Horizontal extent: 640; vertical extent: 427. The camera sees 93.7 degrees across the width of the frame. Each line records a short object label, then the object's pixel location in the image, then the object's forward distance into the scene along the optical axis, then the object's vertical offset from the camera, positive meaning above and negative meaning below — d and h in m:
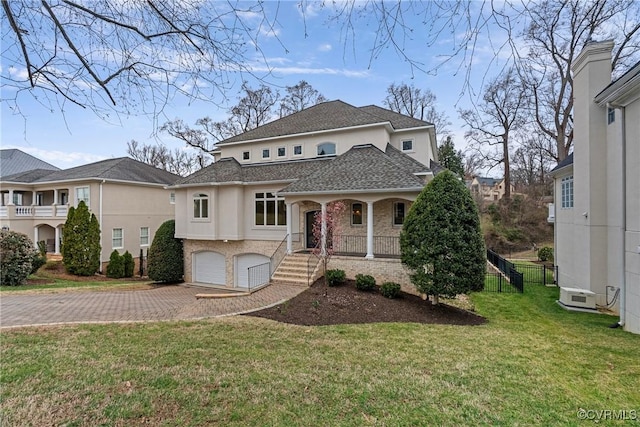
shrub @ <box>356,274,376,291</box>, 11.49 -2.70
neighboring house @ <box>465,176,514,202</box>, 59.48 +4.73
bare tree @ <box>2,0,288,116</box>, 3.74 +2.29
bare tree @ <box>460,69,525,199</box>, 30.83 +8.62
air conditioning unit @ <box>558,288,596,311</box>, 11.10 -3.31
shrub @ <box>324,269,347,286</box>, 12.07 -2.60
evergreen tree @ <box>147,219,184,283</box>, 17.72 -2.60
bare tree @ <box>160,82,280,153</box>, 30.22 +9.34
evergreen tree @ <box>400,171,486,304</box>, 9.41 -0.99
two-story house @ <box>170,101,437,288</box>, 14.25 +1.07
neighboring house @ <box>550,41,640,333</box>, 8.36 +0.84
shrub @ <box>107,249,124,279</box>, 18.97 -3.36
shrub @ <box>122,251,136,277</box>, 19.38 -3.29
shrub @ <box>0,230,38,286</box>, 13.12 -1.95
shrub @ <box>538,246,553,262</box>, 22.56 -3.29
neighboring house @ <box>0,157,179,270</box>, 21.20 +1.02
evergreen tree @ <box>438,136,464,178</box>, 35.56 +6.55
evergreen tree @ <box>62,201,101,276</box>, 18.78 -1.80
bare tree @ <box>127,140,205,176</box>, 40.82 +7.67
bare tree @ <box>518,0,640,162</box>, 3.63 +7.88
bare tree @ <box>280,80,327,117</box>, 29.33 +11.30
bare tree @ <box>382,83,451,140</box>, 27.97 +10.54
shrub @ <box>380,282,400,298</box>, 10.90 -2.83
